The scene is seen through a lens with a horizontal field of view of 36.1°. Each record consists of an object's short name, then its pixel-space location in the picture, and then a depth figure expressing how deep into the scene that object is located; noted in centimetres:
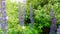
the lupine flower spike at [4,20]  131
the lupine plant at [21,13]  144
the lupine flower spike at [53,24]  150
